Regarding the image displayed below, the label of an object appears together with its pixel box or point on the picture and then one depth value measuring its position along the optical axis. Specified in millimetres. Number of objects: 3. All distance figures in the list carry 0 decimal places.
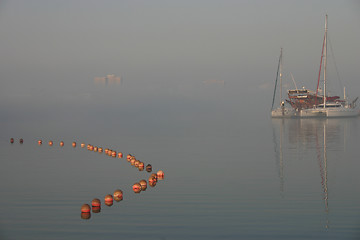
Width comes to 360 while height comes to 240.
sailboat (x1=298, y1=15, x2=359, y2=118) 151500
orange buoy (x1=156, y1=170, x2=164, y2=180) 41794
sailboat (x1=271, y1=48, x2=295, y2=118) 158875
